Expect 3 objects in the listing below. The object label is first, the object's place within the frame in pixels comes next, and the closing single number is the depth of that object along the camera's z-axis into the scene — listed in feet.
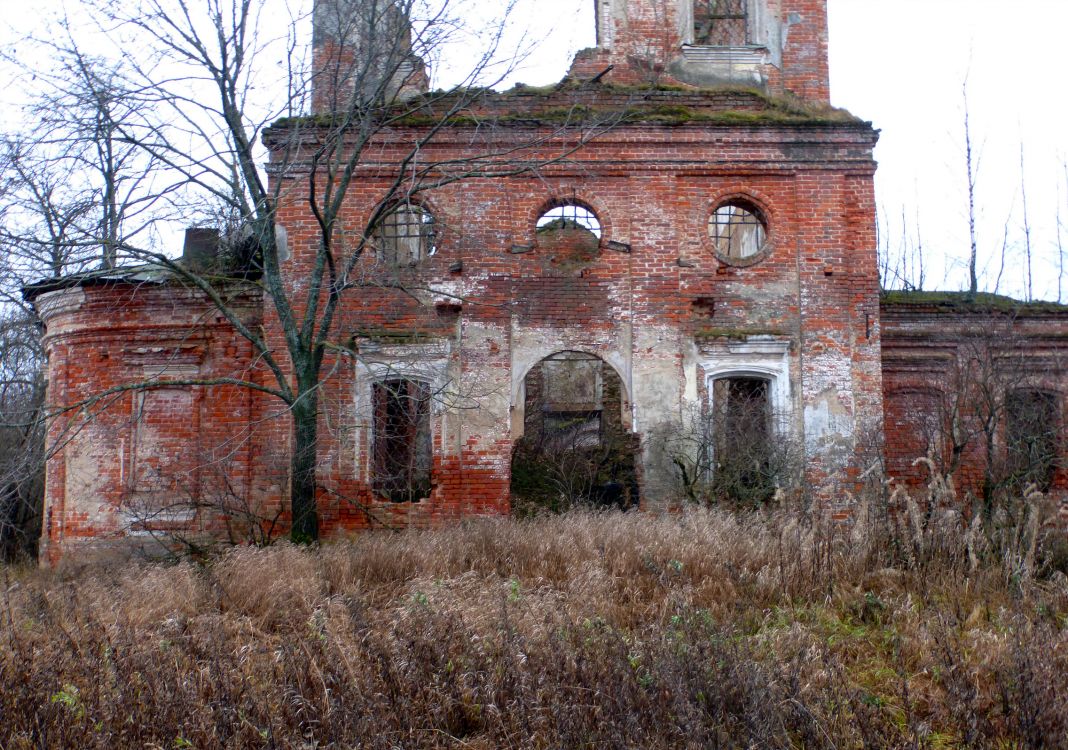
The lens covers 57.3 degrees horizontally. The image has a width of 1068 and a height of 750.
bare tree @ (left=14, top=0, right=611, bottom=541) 34.50
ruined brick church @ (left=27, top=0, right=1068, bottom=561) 41.70
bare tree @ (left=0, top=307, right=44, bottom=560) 31.78
